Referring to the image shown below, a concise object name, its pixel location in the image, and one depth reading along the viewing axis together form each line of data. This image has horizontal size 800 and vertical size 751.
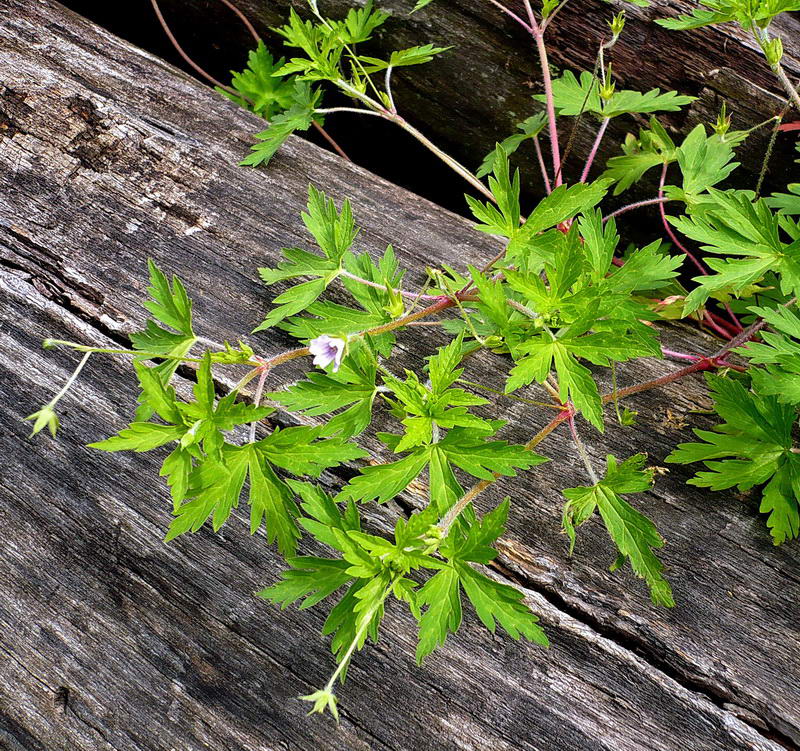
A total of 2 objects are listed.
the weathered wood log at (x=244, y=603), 0.54
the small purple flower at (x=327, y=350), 0.53
